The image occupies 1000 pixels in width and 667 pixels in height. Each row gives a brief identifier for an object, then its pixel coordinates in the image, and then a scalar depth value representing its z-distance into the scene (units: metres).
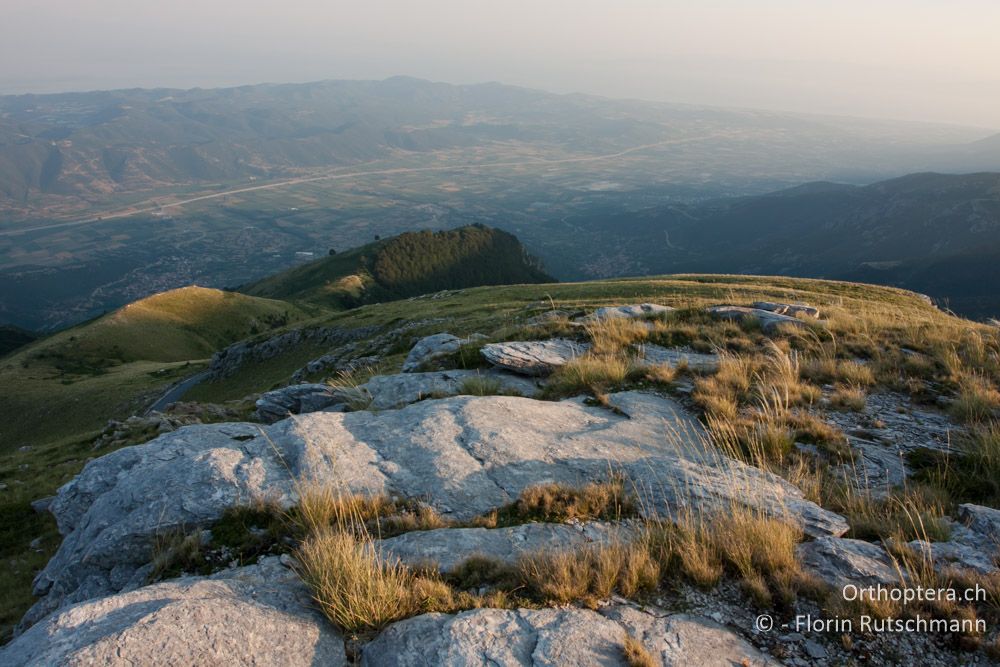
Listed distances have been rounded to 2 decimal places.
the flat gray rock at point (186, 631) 4.15
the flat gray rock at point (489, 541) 5.70
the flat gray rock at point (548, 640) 4.35
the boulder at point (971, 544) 5.23
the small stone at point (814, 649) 4.44
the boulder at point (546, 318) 19.34
